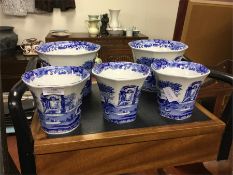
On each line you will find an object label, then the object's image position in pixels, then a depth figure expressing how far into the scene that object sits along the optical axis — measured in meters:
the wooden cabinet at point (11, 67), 1.99
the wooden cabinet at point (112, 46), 2.11
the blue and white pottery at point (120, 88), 0.53
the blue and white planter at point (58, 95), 0.49
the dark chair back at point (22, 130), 0.51
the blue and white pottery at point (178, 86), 0.56
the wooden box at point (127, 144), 0.52
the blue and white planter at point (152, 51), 0.68
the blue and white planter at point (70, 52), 0.62
